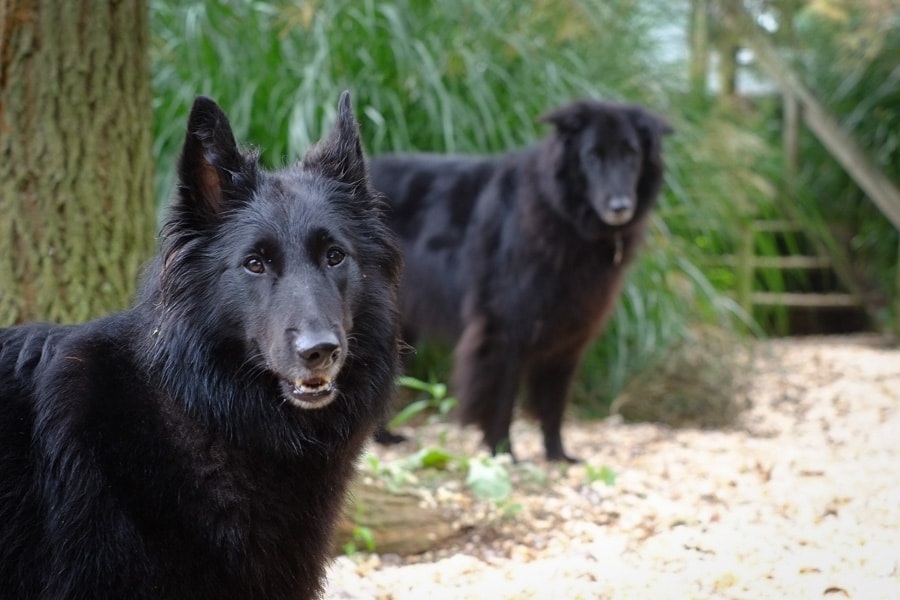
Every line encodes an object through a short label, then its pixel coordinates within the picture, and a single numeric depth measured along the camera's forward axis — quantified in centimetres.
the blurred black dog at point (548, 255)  550
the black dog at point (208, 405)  222
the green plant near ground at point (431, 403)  533
